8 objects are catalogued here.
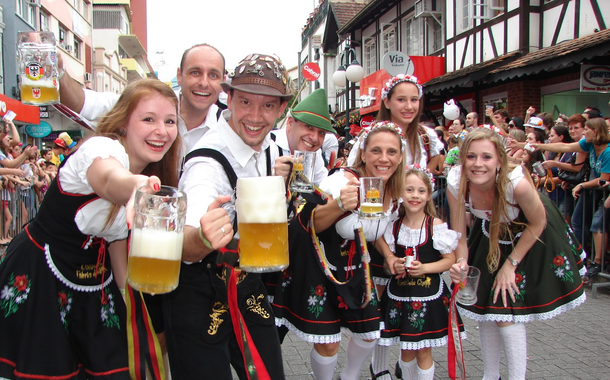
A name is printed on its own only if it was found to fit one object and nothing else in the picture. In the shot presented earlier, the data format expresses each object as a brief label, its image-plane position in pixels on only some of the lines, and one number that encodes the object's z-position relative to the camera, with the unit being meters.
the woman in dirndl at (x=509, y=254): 3.14
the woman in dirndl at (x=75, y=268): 2.01
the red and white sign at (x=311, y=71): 10.07
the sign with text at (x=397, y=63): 12.22
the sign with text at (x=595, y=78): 8.59
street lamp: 13.92
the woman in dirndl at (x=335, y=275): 2.90
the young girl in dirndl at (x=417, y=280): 3.14
